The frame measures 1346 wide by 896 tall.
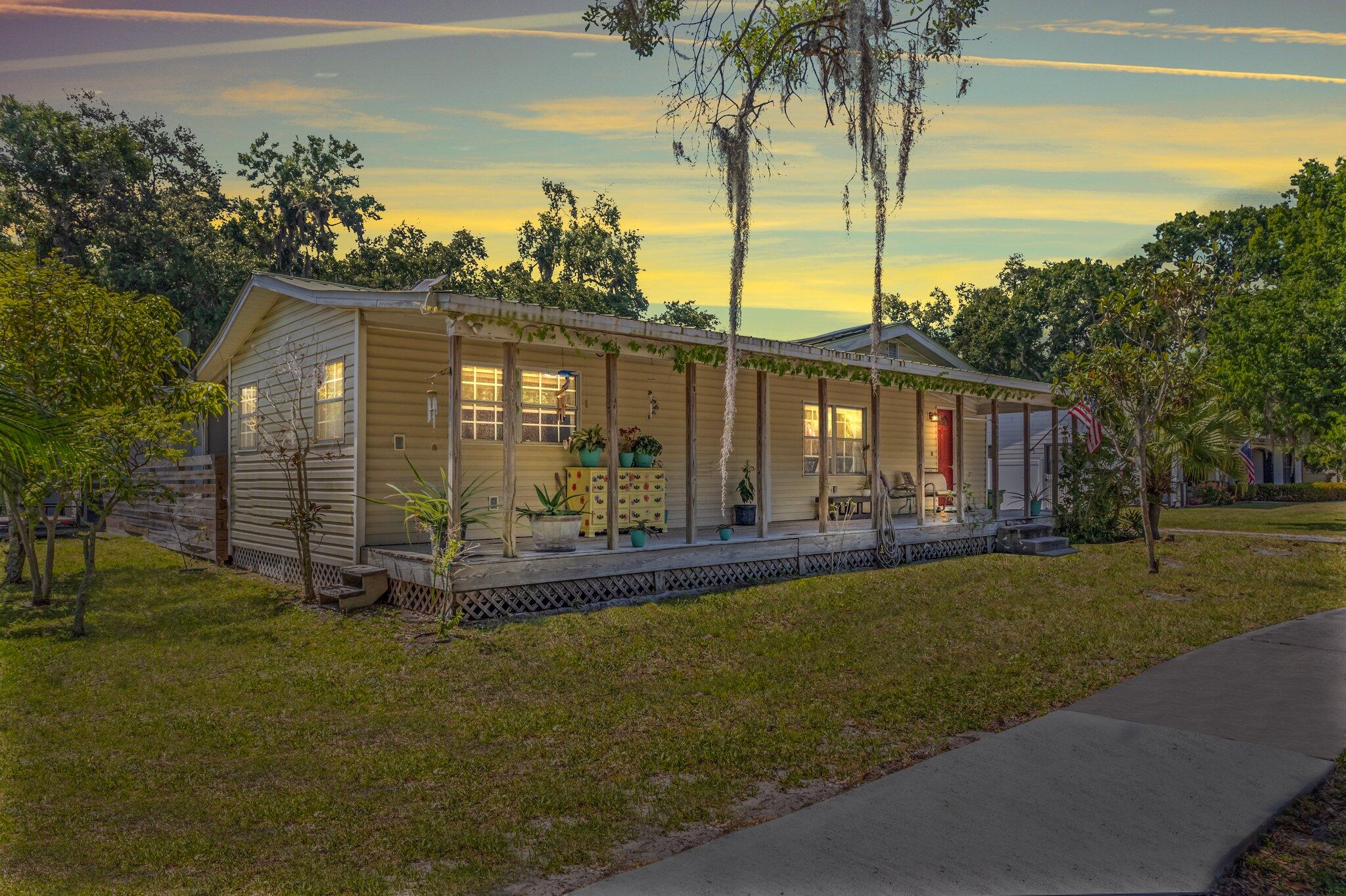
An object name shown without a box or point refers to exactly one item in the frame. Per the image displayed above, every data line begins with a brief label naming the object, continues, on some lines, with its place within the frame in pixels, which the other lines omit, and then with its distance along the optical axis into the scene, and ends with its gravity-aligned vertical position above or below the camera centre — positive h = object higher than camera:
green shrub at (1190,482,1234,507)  28.99 -1.51
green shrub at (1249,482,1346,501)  31.22 -1.48
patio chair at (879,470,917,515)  16.36 -0.75
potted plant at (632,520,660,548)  9.98 -0.99
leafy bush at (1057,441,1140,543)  16.38 -0.86
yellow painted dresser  10.95 -0.58
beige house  8.84 +0.33
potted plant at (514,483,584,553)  9.19 -0.84
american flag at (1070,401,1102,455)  15.59 +0.55
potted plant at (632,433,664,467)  11.35 +0.05
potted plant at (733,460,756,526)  13.34 -0.89
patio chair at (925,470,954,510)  16.84 -0.79
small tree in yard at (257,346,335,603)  9.78 +0.25
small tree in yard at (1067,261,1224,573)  11.53 +1.41
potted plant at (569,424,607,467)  11.21 +0.12
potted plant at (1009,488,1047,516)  16.50 -1.01
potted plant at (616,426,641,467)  11.26 +0.14
